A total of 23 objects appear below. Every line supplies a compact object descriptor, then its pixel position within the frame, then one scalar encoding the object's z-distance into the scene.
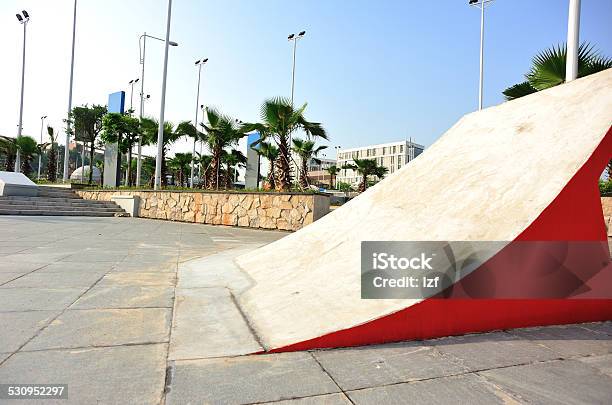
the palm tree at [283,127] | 13.54
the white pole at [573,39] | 6.84
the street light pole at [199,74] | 33.94
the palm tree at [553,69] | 9.56
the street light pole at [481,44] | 21.93
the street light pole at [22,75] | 31.80
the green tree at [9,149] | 35.90
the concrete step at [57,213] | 15.75
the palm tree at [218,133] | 18.23
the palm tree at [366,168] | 41.25
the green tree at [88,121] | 30.33
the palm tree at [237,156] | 30.97
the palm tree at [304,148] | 27.01
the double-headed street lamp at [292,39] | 27.74
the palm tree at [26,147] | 35.94
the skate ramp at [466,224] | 2.81
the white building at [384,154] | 91.76
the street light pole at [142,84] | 24.25
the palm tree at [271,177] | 15.43
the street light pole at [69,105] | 28.08
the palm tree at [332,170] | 60.09
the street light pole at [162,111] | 18.48
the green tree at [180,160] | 43.38
